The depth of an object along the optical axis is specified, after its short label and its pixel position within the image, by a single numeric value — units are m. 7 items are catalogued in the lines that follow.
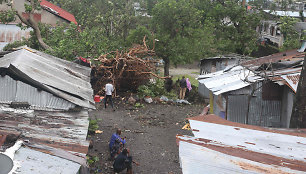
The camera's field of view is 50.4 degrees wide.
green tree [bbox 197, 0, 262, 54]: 24.94
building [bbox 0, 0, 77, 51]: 21.02
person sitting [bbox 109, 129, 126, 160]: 9.36
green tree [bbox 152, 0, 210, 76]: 20.08
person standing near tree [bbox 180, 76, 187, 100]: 17.52
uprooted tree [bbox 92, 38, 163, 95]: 15.95
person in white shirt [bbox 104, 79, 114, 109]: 14.57
